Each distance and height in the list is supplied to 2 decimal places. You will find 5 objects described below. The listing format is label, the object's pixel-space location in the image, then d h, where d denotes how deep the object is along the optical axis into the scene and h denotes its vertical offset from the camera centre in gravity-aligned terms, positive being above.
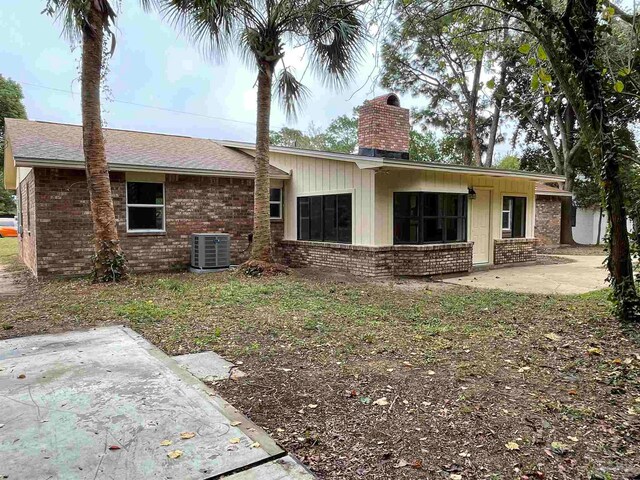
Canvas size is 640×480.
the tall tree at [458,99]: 21.34 +6.68
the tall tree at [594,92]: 4.85 +1.53
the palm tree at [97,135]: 8.30 +1.67
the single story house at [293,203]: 9.76 +0.50
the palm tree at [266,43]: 8.61 +3.88
